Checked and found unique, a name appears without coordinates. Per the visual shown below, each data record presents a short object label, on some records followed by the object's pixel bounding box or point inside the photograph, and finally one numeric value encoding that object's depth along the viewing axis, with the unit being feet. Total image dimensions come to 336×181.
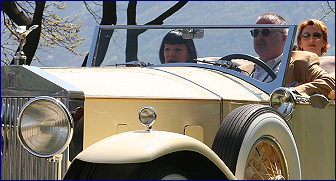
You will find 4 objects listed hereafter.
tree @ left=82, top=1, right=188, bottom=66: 83.55
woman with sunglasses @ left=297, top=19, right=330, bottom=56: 41.87
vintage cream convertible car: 23.14
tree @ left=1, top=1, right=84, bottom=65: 82.04
